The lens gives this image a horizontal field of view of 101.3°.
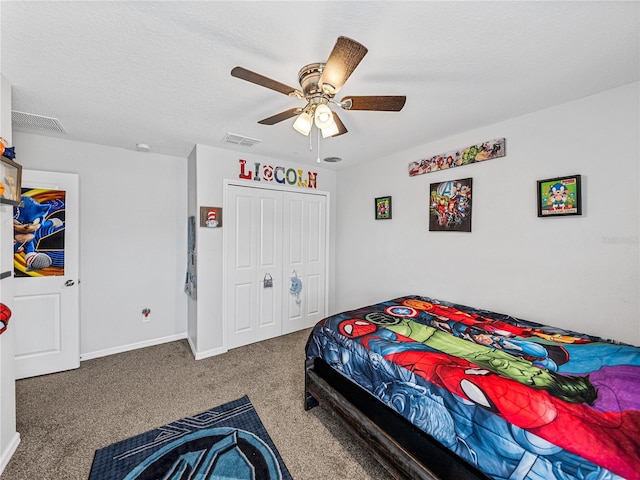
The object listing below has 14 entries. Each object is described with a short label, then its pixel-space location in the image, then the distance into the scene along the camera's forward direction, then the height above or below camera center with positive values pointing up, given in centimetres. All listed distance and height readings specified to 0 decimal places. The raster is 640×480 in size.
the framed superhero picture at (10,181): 155 +36
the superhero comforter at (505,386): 95 -69
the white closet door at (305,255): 372 -25
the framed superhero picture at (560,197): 191 +32
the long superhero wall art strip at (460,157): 235 +81
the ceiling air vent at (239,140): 269 +105
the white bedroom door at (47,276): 257 -39
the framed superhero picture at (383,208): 330 +39
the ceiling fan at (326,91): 114 +77
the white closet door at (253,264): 324 -34
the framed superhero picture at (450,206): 255 +33
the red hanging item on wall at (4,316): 153 -47
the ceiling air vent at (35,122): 217 +102
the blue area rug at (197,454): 159 -142
